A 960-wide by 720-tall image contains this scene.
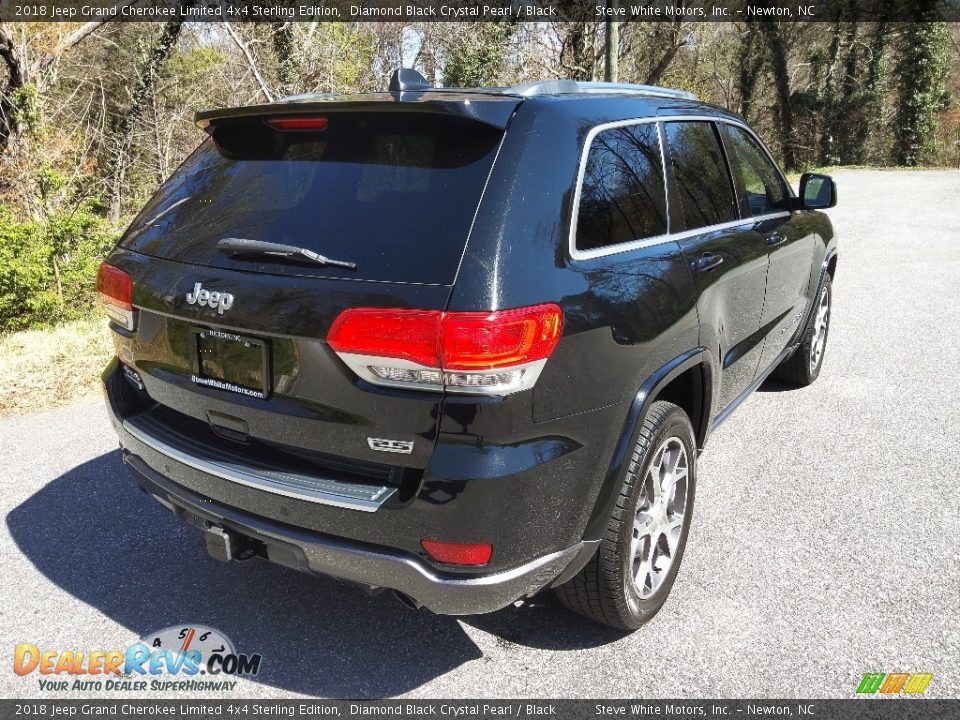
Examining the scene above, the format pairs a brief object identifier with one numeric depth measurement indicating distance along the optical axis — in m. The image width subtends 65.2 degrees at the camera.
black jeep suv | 2.08
